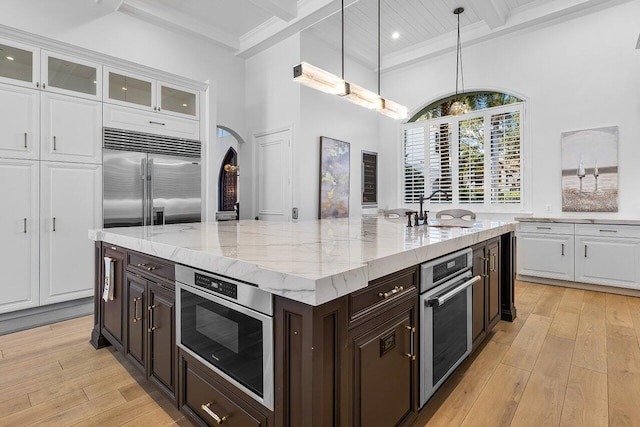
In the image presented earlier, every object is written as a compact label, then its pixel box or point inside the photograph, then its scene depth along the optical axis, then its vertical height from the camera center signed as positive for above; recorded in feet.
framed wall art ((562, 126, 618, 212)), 13.39 +1.81
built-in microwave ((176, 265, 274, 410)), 3.60 -1.50
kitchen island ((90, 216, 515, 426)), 3.23 -1.20
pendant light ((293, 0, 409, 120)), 8.79 +3.76
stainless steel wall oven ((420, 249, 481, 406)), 5.07 -1.82
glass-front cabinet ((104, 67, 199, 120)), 11.37 +4.48
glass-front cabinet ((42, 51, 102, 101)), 10.01 +4.42
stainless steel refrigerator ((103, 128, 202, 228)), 11.26 +1.25
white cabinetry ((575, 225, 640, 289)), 12.12 -1.67
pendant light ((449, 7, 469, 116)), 17.42 +6.23
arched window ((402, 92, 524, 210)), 16.25 +3.36
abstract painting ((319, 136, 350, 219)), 16.97 +1.89
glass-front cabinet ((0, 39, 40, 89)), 9.37 +4.40
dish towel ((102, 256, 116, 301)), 6.96 -1.41
